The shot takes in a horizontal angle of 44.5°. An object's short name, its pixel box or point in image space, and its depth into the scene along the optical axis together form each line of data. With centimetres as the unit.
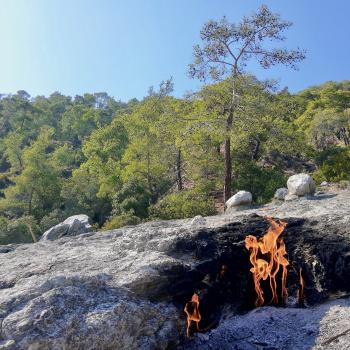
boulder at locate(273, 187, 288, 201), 1496
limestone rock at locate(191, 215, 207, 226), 1014
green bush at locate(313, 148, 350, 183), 1884
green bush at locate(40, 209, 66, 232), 2388
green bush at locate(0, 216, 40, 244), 2156
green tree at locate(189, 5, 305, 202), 1513
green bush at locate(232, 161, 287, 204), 1888
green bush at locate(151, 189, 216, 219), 1638
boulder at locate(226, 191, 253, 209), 1417
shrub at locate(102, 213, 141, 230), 1659
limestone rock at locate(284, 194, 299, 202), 1351
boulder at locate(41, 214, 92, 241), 1437
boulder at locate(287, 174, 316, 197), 1362
